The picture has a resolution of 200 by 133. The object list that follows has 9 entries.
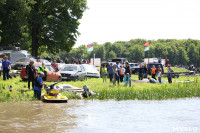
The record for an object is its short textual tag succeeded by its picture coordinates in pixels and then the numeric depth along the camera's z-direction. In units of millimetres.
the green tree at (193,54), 151125
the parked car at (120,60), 45066
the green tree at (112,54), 175875
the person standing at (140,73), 32209
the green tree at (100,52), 182750
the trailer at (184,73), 40750
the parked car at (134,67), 46219
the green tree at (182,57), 147750
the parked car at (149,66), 40859
